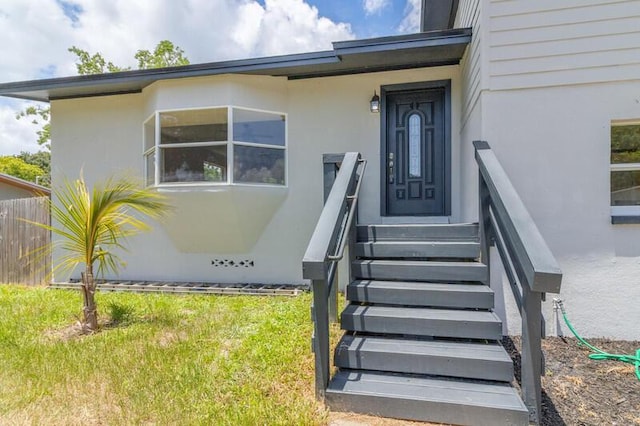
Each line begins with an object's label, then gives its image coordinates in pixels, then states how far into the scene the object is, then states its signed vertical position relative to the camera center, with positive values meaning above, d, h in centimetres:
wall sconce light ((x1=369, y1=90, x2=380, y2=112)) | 563 +178
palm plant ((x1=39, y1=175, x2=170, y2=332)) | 402 -8
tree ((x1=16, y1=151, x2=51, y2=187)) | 4288 +709
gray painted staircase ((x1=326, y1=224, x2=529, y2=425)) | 231 -101
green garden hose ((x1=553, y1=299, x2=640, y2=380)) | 299 -129
